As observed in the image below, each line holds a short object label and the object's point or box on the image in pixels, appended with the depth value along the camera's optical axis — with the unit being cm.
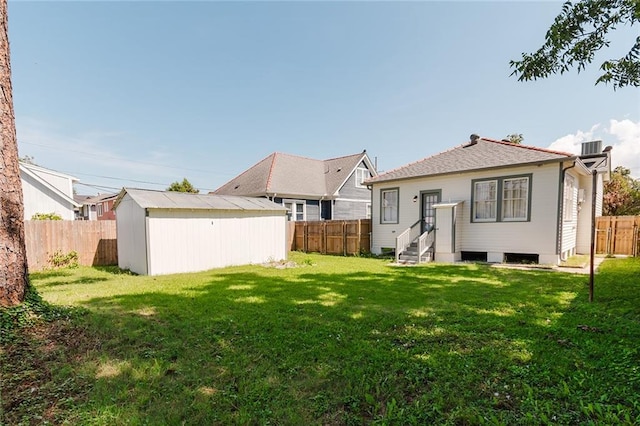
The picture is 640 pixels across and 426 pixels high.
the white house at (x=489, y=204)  989
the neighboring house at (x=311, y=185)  1936
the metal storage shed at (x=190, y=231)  895
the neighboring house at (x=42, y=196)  1468
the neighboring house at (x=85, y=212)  3784
